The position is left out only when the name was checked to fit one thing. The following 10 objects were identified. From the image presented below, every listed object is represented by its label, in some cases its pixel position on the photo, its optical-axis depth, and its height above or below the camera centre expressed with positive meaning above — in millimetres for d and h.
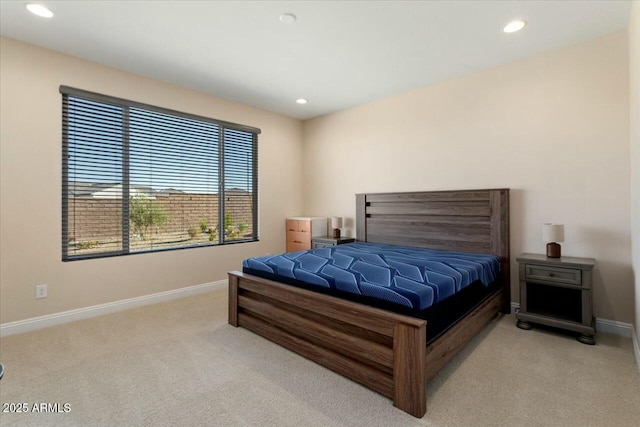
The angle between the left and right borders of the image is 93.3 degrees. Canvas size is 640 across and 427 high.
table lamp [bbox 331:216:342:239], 4523 -165
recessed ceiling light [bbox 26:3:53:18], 2268 +1571
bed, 1683 -710
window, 3062 +429
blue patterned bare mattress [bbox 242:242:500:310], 1872 -438
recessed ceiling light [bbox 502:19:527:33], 2477 +1574
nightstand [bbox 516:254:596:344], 2457 -754
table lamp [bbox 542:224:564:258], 2695 -208
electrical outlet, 2816 -721
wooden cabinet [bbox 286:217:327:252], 4613 -260
